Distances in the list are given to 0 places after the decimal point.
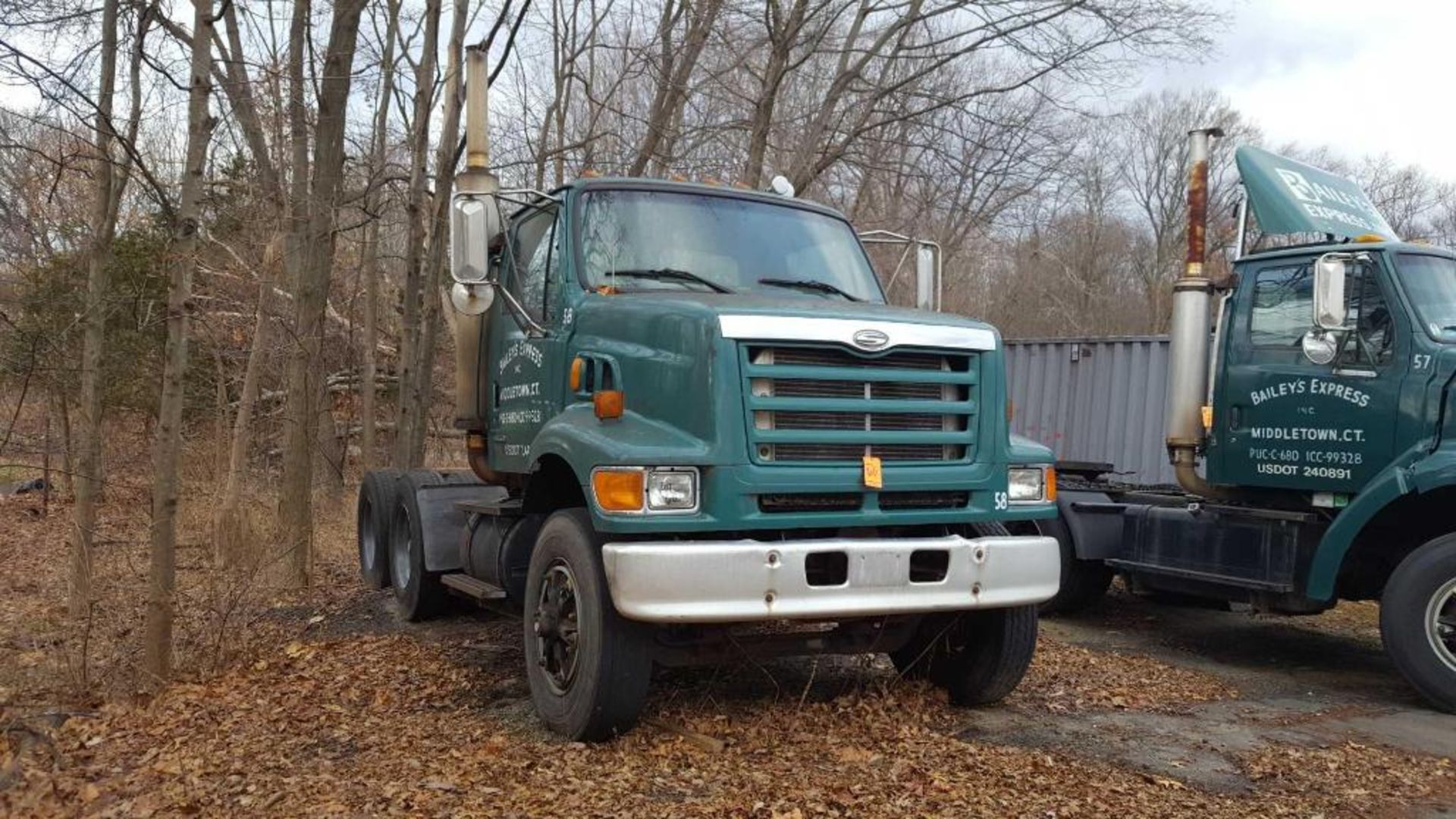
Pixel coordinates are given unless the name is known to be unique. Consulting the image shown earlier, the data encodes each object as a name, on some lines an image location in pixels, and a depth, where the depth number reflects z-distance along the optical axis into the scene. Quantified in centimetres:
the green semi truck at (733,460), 461
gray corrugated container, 971
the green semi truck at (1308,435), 630
